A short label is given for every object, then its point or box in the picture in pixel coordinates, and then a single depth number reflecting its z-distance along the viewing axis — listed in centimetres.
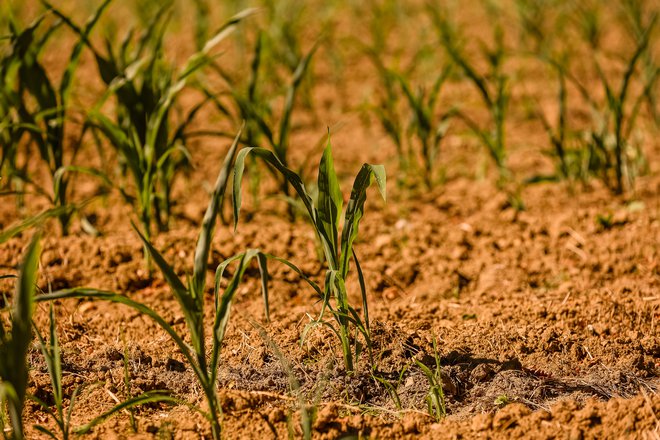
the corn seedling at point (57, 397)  345
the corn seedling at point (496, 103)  653
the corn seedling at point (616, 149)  623
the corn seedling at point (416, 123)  654
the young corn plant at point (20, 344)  300
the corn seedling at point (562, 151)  643
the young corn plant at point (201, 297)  341
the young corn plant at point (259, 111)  581
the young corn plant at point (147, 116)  541
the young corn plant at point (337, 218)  402
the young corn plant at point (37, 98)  551
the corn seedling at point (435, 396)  392
